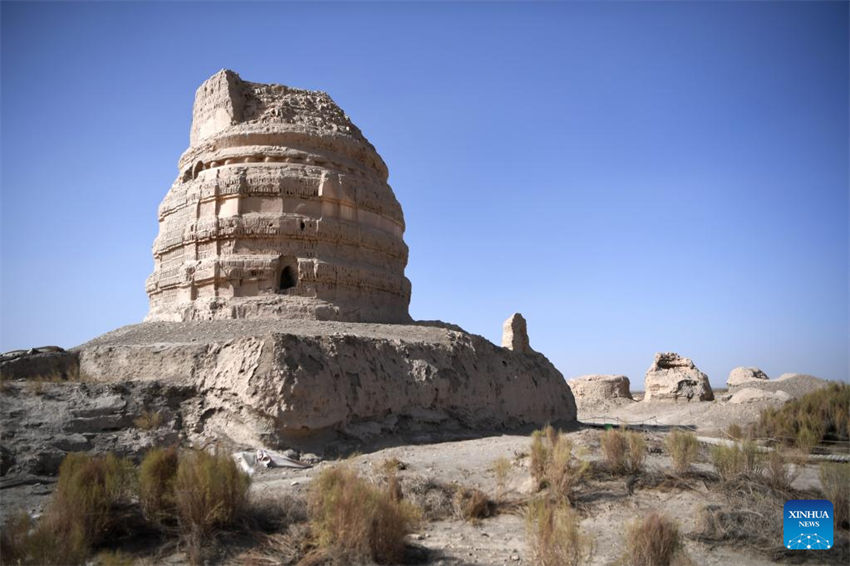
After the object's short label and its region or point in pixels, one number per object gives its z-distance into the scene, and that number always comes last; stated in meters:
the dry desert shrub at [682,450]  7.44
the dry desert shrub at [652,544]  4.66
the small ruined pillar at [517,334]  19.03
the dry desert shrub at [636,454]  7.54
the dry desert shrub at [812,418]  12.65
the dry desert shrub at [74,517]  4.38
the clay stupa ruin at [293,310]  9.05
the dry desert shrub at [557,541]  4.39
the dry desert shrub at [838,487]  6.05
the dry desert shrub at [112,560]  4.01
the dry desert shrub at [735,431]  12.45
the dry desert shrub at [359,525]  4.92
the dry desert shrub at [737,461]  7.03
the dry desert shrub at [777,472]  6.87
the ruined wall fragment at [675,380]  23.67
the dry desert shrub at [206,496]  5.23
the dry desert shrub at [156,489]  5.43
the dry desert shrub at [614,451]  7.56
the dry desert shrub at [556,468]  6.68
